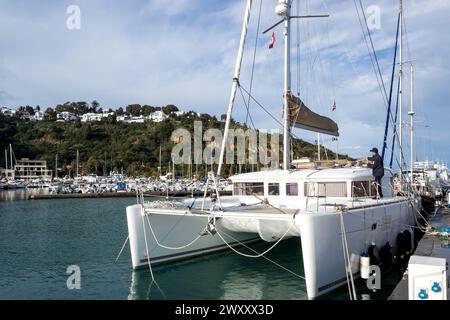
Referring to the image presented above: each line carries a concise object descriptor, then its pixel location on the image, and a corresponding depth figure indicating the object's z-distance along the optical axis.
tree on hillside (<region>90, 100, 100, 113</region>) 156.75
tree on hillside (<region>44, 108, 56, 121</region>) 118.99
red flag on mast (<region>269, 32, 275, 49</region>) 11.35
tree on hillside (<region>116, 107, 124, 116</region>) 138.50
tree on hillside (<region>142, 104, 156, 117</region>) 144.88
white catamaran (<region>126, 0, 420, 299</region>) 6.97
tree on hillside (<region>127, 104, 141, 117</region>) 144.88
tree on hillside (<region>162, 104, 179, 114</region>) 140.38
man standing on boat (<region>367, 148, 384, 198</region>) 9.98
